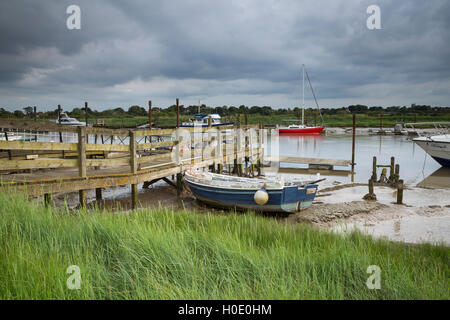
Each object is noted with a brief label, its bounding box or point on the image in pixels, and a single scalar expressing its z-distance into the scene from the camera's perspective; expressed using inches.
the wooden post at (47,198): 301.4
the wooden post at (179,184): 504.2
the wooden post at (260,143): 795.7
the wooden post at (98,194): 459.5
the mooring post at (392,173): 623.5
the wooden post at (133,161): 361.6
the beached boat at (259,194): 380.2
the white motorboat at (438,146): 849.5
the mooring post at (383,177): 634.7
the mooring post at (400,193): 474.9
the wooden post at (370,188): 495.5
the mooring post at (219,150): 584.5
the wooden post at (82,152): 309.3
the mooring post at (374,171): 653.2
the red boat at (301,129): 2413.9
